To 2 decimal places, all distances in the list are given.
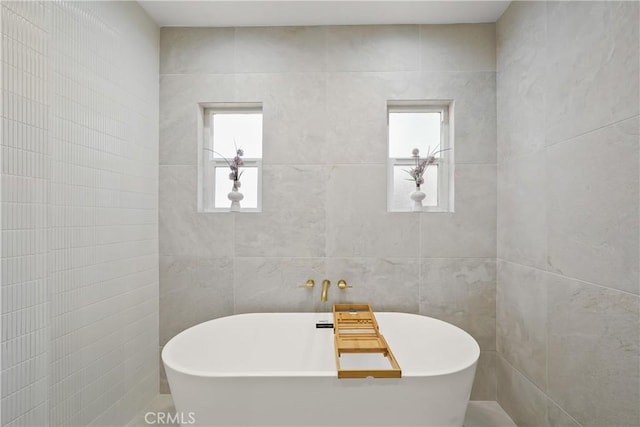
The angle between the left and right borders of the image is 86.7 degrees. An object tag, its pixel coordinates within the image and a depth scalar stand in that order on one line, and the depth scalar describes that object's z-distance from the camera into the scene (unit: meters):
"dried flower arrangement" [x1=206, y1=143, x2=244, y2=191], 2.41
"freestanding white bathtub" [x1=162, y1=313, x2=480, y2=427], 1.39
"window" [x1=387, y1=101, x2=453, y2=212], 2.45
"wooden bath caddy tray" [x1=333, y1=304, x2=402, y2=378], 1.39
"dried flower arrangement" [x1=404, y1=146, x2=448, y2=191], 2.38
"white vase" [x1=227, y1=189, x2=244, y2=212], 2.37
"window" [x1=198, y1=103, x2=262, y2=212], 2.50
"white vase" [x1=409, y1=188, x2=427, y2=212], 2.33
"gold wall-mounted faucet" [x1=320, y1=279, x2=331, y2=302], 2.16
